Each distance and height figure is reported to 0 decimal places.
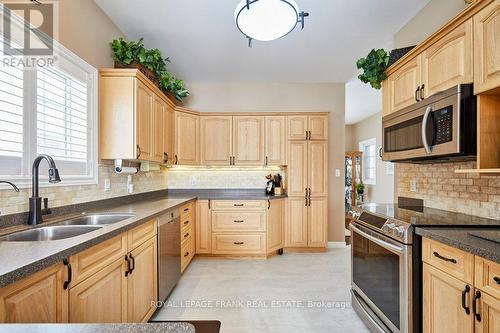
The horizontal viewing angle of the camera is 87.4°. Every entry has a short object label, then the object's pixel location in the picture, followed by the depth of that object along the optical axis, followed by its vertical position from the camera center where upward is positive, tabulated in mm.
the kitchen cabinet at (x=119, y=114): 2506 +533
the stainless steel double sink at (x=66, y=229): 1504 -392
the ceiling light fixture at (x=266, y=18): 1882 +1143
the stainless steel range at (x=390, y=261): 1598 -646
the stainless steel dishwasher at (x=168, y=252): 2371 -830
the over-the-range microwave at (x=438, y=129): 1581 +284
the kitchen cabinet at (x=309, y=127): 4129 +671
